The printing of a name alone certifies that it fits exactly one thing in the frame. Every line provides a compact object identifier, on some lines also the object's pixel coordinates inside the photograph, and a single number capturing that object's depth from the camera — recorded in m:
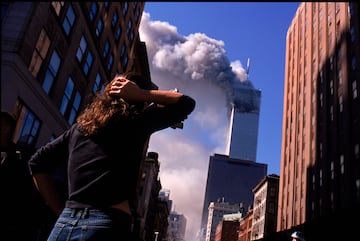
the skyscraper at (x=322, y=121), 30.05
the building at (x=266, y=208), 57.62
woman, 1.62
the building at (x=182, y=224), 169.10
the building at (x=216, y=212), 140.50
